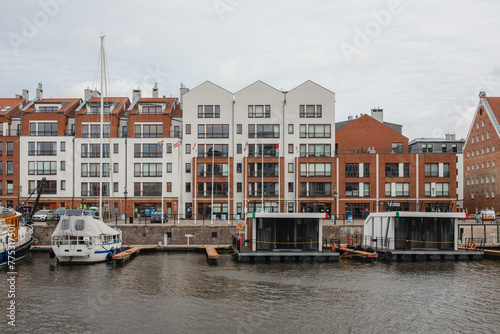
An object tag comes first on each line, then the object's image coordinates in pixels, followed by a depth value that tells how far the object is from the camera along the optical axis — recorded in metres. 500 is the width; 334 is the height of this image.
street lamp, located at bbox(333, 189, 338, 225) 67.39
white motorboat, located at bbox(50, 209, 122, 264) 41.50
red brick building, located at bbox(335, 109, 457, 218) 71.56
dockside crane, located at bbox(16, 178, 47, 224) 55.17
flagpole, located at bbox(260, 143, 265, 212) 66.00
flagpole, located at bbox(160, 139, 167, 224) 72.56
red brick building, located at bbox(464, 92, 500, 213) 83.88
